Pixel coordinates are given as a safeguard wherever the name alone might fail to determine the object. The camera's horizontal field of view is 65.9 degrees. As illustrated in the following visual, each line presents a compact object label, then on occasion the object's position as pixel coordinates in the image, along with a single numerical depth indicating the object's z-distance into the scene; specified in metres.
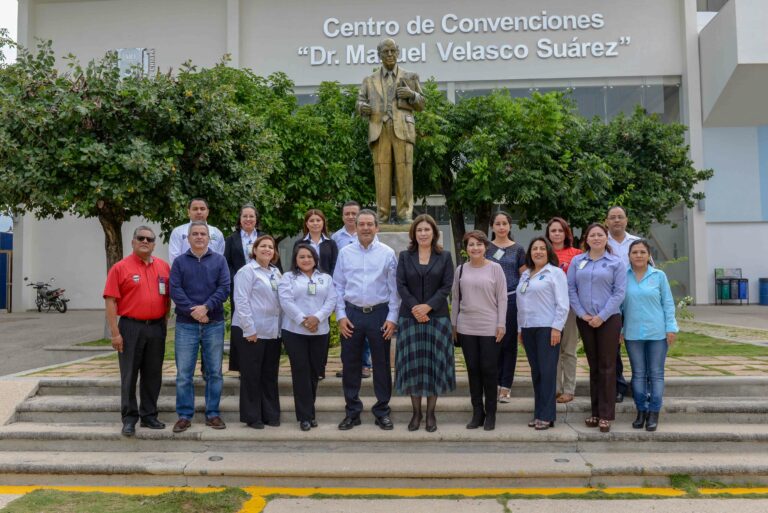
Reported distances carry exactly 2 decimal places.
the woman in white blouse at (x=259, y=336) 5.06
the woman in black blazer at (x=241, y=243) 5.96
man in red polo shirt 5.00
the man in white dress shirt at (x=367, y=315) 5.05
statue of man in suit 7.00
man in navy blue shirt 5.04
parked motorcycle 20.72
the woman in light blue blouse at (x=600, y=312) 4.91
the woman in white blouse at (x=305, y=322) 5.04
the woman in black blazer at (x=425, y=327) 4.91
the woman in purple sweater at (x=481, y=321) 4.90
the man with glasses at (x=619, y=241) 5.48
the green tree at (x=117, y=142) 8.48
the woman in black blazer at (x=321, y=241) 6.00
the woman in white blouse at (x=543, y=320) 4.93
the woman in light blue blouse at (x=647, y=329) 4.91
